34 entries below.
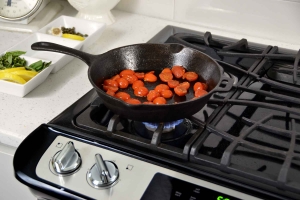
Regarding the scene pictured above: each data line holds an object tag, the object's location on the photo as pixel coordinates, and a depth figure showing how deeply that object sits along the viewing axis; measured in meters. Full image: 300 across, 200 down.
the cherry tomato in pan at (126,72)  0.79
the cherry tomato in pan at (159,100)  0.71
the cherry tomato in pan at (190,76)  0.78
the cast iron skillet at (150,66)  0.62
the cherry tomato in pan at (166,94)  0.74
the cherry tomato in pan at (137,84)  0.76
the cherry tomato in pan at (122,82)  0.76
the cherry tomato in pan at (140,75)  0.79
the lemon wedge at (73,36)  1.02
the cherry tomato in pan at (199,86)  0.74
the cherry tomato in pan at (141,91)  0.75
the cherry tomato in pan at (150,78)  0.79
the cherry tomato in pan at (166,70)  0.80
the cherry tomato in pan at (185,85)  0.75
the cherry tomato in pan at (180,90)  0.74
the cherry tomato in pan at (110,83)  0.75
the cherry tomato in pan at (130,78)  0.77
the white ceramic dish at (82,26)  1.03
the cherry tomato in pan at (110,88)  0.74
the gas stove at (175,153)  0.58
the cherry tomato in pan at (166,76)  0.78
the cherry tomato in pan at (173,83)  0.76
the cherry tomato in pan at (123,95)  0.71
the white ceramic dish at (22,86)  0.83
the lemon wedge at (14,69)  0.85
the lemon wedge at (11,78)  0.83
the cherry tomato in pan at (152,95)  0.72
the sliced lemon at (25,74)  0.84
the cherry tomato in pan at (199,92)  0.72
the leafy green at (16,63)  0.89
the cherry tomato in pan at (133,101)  0.69
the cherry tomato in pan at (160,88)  0.74
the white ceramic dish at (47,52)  0.94
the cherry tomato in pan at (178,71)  0.79
